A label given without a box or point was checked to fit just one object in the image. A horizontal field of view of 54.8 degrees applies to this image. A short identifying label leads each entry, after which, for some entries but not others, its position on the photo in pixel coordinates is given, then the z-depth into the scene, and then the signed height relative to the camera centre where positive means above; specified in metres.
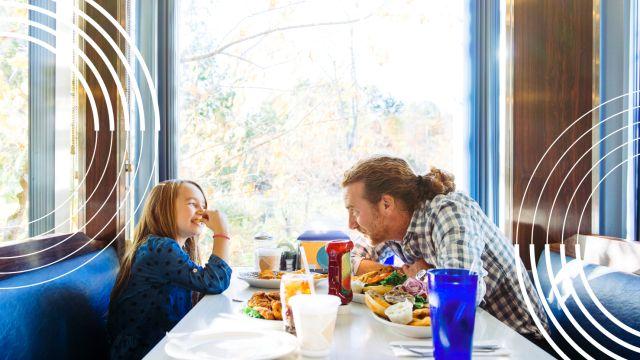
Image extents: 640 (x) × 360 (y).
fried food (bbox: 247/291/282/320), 1.72 -0.35
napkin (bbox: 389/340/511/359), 1.35 -0.37
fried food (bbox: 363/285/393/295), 1.95 -0.33
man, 2.00 -0.15
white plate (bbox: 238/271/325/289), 2.29 -0.36
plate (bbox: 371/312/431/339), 1.49 -0.36
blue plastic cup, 1.21 -0.25
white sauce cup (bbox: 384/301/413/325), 1.53 -0.32
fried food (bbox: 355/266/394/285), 2.12 -0.32
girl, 2.23 -0.38
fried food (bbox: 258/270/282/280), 2.36 -0.35
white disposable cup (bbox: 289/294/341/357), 1.35 -0.30
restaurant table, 1.39 -0.38
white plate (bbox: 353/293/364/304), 1.98 -0.37
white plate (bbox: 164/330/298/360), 1.31 -0.36
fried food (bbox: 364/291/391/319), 1.67 -0.33
